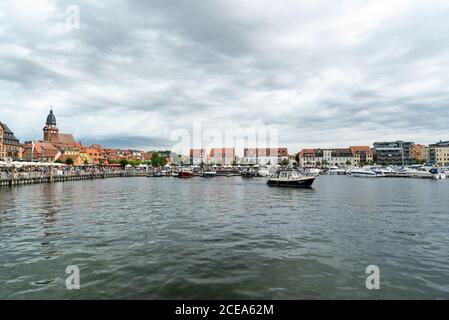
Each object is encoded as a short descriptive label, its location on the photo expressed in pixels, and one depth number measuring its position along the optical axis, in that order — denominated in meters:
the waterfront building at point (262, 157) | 189.25
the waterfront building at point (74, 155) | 154.12
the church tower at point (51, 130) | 174.38
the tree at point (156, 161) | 186.25
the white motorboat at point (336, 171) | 151.41
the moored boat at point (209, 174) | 122.25
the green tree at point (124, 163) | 175.38
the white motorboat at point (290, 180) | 59.46
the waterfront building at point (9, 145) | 117.84
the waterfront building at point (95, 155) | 175.00
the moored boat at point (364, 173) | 113.56
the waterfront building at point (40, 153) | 143.75
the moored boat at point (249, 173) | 119.51
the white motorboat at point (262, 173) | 122.06
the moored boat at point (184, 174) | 118.03
